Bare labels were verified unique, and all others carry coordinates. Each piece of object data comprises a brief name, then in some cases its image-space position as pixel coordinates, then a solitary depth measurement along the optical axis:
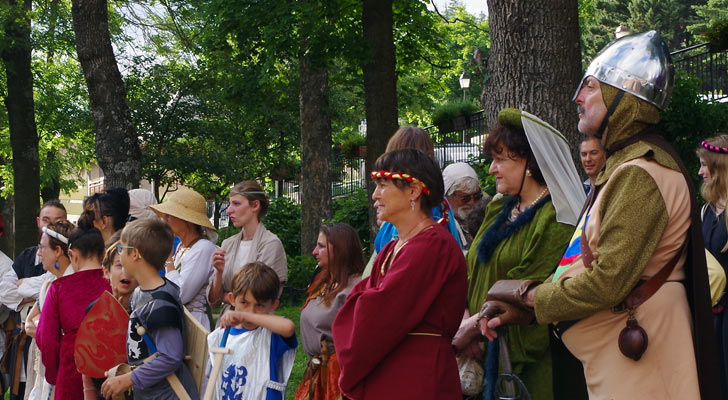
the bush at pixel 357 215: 15.45
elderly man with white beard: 5.05
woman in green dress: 3.67
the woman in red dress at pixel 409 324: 3.08
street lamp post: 30.90
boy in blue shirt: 4.62
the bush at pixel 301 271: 12.79
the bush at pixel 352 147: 22.47
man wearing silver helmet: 2.80
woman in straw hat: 5.56
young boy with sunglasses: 4.25
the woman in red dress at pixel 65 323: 5.09
